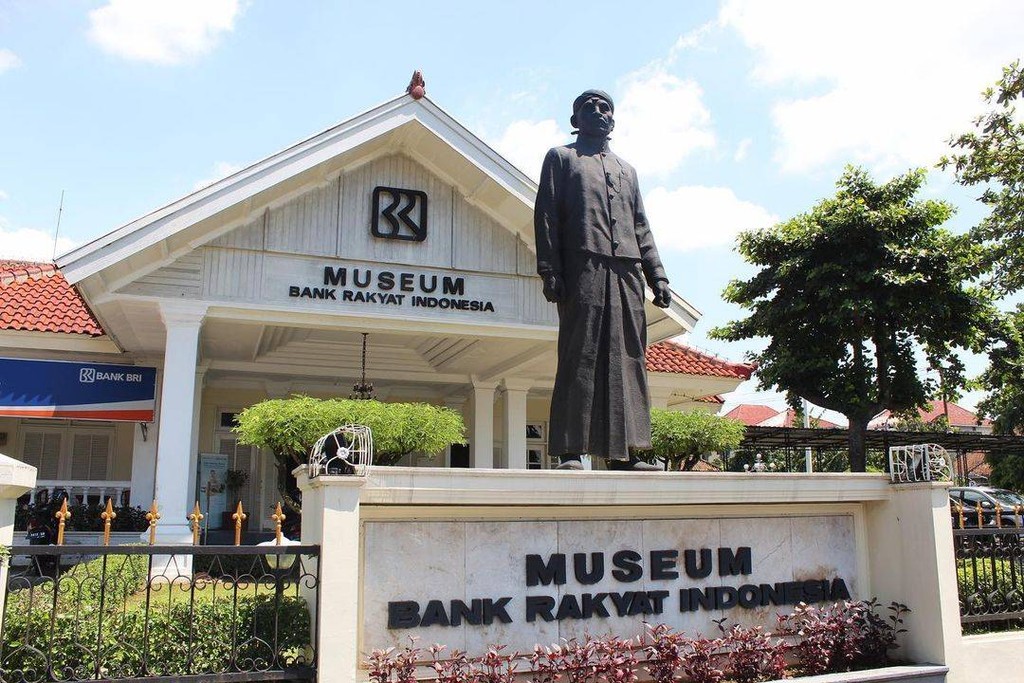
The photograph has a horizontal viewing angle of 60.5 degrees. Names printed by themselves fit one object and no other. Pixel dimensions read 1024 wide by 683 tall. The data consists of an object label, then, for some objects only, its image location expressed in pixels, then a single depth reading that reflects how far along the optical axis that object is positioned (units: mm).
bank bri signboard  13344
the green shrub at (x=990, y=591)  7438
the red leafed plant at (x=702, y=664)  6156
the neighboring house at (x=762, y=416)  48088
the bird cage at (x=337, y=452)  5594
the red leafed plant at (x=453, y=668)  5555
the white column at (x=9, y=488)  4805
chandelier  12906
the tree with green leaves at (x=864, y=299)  16938
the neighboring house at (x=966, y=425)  40453
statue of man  6781
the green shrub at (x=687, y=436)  11297
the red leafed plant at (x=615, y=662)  5836
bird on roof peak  12164
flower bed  5652
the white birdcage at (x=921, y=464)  7027
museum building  11320
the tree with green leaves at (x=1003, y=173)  14016
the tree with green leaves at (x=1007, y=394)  18125
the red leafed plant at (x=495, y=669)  5648
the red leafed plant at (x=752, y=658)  6293
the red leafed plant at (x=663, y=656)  6098
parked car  21584
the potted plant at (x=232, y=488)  16297
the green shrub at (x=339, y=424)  9719
